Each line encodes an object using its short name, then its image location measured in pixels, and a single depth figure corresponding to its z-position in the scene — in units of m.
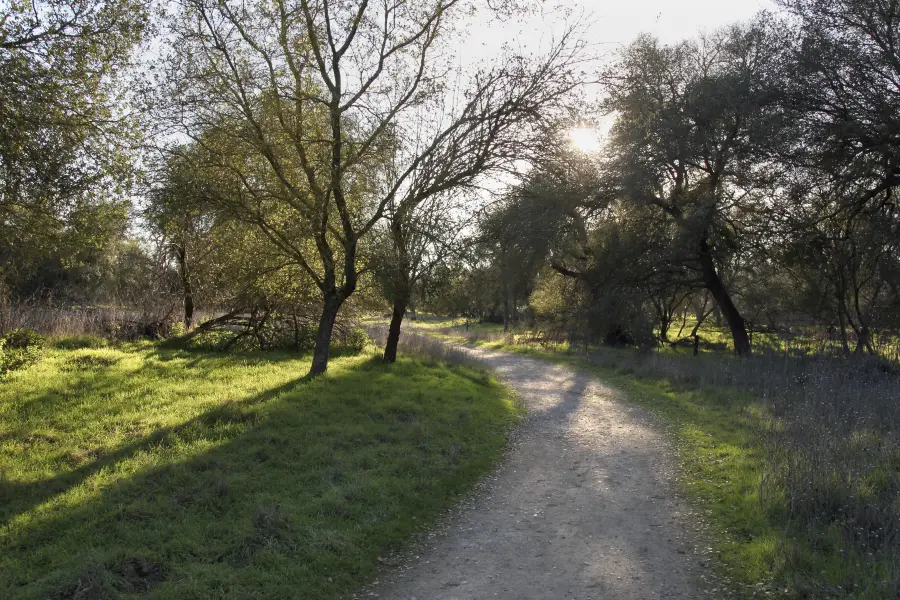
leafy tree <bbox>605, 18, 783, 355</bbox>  18.23
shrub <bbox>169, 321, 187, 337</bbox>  20.46
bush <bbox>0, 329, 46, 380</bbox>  10.91
